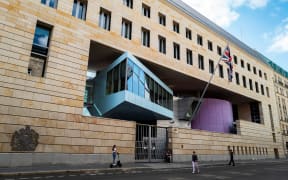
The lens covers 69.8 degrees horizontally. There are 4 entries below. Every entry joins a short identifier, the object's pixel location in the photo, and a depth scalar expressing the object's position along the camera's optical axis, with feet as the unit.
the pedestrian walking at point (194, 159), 49.37
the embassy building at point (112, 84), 48.55
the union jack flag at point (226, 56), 86.71
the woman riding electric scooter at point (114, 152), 49.85
